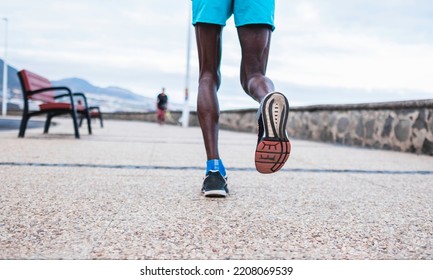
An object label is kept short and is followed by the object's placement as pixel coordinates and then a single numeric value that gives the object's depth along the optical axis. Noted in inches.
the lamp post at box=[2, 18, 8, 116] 1080.2
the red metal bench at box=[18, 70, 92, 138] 201.6
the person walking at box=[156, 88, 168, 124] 677.3
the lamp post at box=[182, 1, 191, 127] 631.2
